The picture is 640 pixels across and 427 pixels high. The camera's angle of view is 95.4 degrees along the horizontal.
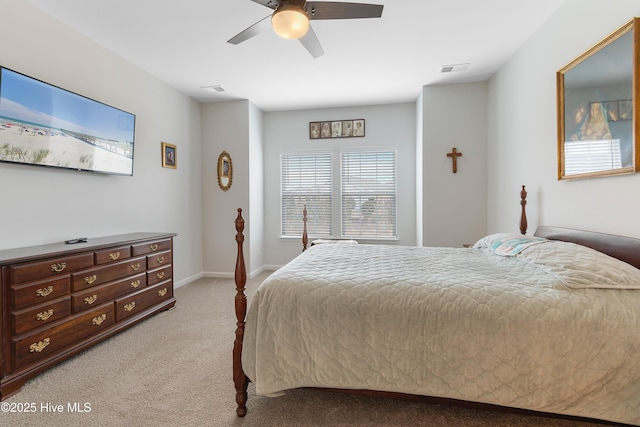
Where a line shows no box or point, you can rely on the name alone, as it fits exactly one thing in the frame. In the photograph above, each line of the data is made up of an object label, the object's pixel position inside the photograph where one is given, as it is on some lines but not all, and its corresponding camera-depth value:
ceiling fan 1.92
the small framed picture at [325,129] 4.98
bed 1.33
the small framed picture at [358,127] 4.88
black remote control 2.50
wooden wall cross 4.01
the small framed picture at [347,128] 4.91
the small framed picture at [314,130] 5.02
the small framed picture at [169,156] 3.91
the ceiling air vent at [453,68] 3.46
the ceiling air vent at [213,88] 4.07
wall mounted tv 2.14
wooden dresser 1.86
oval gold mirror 4.66
